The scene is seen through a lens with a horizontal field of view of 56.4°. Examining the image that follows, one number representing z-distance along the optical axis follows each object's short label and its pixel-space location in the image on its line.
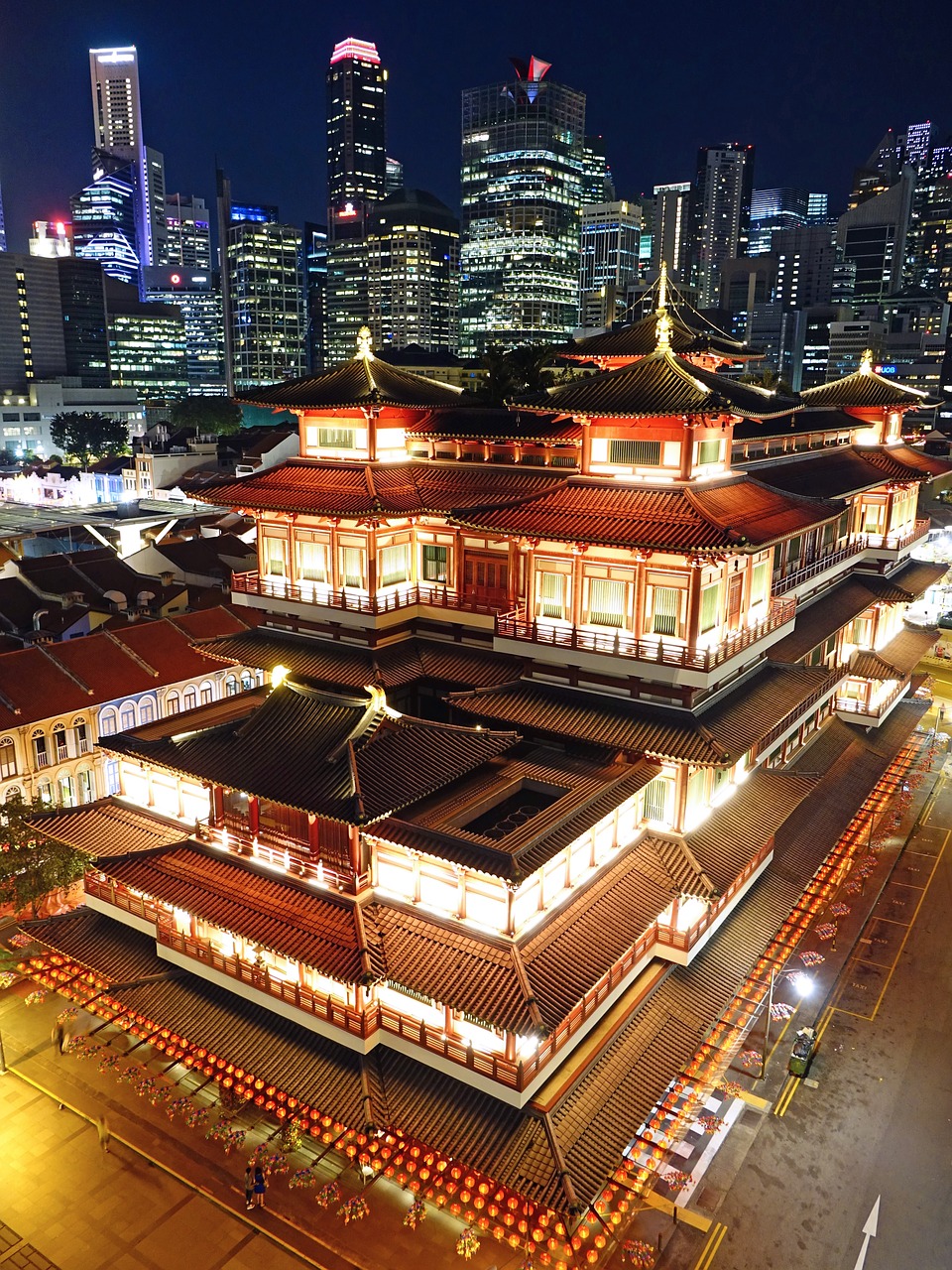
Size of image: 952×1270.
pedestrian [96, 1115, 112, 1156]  24.36
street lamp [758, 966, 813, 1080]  31.58
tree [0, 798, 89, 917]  29.47
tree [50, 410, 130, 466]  146.38
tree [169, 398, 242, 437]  138.00
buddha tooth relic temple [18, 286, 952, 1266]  21.00
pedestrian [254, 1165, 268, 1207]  22.39
